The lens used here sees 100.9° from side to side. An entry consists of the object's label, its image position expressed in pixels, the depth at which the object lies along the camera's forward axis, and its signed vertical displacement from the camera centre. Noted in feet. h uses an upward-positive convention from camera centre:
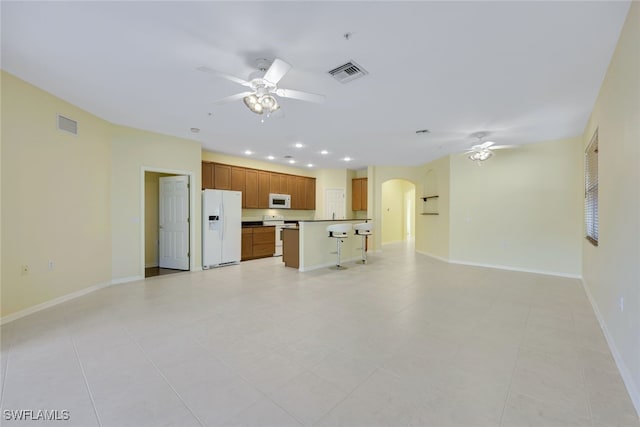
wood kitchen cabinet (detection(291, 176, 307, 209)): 28.04 +1.79
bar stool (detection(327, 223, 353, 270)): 18.63 -1.30
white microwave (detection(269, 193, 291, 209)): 25.67 +1.03
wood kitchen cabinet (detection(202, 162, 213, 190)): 20.66 +2.78
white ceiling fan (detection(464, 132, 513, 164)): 16.44 +4.14
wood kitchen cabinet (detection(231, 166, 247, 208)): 22.61 +2.67
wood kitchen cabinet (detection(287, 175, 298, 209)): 27.40 +2.50
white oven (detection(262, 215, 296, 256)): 25.04 -1.24
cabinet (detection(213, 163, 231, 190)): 21.33 +2.83
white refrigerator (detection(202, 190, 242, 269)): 19.16 -1.24
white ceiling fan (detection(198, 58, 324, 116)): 8.01 +3.97
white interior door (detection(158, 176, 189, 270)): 18.48 -0.84
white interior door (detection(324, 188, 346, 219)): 29.84 +0.98
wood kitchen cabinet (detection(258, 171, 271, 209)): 24.71 +2.19
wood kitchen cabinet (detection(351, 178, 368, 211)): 29.56 +2.03
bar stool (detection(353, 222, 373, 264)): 20.62 -1.28
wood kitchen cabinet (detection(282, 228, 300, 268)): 19.13 -2.66
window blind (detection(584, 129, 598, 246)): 11.37 +1.07
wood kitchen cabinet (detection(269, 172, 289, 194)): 25.77 +2.76
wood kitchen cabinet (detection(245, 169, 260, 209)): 23.70 +2.10
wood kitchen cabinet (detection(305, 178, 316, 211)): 29.17 +1.96
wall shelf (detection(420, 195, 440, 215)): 24.43 +0.52
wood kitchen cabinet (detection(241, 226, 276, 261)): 22.66 -2.75
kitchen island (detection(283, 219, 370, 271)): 18.63 -2.60
